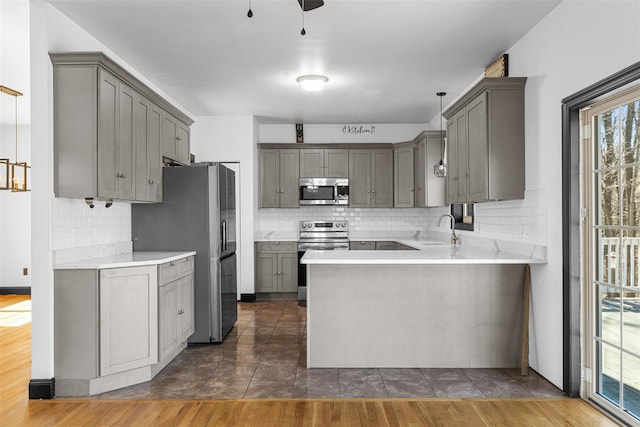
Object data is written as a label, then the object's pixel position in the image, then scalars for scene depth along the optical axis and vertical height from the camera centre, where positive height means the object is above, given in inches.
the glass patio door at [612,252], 106.5 -9.7
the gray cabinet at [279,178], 286.5 +22.5
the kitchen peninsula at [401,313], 150.5 -32.5
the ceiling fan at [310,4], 125.8 +58.0
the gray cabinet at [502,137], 150.1 +24.8
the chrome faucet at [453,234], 224.5 -10.0
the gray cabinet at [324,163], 287.3 +31.8
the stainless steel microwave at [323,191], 285.4 +14.2
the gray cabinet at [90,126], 129.3 +25.6
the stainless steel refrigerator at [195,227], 178.9 -4.9
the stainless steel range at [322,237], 275.9 -14.3
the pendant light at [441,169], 207.8 +20.0
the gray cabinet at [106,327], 128.9 -32.6
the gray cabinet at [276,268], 276.1 -32.1
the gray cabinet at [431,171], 249.4 +23.1
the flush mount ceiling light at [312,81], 193.6 +56.0
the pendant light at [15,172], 218.5 +26.7
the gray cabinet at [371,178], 287.1 +22.3
